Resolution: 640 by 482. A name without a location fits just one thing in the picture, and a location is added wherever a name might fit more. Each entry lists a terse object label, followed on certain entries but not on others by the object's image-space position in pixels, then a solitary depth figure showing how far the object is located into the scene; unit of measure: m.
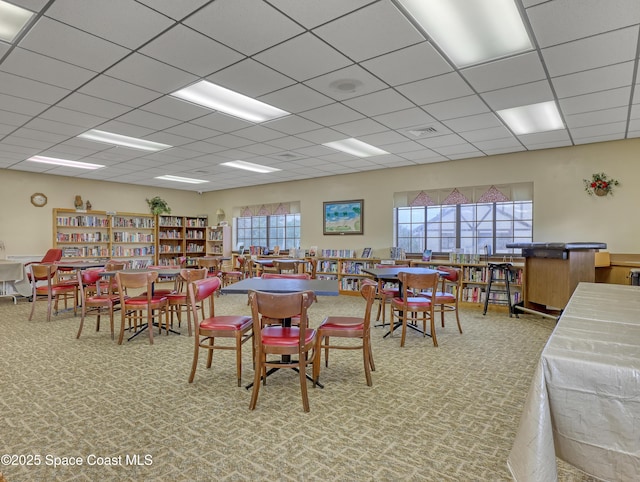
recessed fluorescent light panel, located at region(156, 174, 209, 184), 9.56
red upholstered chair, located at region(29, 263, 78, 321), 5.91
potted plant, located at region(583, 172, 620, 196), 6.16
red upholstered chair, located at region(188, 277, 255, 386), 3.24
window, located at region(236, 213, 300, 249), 10.55
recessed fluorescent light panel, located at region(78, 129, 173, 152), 5.79
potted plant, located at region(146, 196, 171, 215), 10.81
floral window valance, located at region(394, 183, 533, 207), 7.07
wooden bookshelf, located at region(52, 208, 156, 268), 9.40
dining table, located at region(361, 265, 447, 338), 4.89
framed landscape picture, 9.07
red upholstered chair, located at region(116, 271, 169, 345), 4.39
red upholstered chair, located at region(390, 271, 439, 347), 4.36
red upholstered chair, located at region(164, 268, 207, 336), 4.81
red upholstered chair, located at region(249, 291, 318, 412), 2.73
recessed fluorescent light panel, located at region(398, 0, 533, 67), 2.68
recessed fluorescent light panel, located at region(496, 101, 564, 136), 4.74
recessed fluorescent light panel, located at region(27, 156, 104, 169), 7.41
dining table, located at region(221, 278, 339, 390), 3.39
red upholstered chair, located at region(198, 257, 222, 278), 7.58
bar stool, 6.40
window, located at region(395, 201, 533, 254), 7.22
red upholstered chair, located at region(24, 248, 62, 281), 8.32
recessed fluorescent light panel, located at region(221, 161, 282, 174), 7.99
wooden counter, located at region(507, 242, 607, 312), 5.28
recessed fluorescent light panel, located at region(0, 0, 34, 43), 2.69
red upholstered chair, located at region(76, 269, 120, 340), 4.96
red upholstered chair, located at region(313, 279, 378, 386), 3.20
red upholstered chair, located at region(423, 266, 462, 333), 4.89
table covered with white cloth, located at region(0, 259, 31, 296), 7.45
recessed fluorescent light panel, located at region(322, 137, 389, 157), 6.40
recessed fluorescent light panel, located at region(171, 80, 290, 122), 4.17
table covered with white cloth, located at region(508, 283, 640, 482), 0.93
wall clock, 8.88
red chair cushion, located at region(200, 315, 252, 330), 3.26
